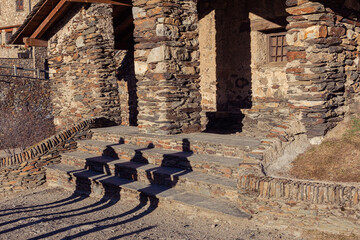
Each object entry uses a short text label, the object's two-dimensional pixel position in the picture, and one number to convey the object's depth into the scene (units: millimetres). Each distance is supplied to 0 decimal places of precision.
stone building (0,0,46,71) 25656
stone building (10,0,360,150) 5609
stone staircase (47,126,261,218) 5191
